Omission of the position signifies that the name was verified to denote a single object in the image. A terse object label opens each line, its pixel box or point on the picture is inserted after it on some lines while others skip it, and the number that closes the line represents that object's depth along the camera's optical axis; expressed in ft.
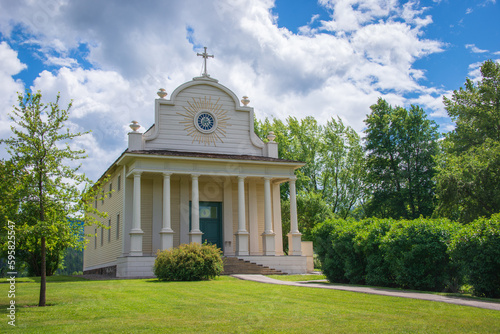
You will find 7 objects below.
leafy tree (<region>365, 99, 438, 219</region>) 129.39
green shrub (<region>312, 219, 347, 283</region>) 56.84
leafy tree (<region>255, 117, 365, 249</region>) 153.89
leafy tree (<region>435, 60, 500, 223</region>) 94.99
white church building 79.15
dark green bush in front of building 59.31
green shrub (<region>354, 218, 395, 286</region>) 48.65
